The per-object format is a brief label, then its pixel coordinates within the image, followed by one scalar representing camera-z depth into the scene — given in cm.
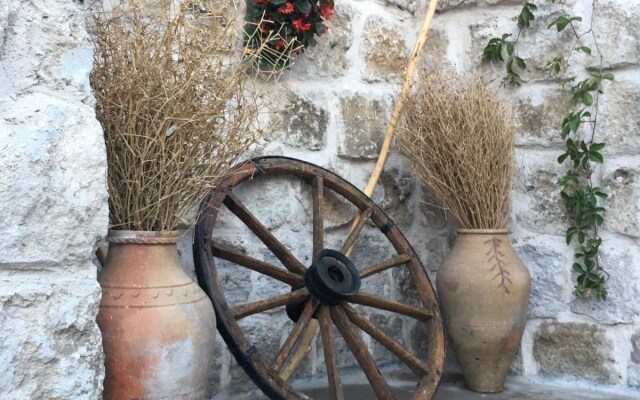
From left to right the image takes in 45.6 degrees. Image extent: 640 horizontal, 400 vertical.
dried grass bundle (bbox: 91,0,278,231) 155
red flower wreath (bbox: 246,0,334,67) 225
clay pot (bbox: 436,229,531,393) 233
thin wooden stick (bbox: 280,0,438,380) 254
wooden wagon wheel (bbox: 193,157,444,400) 189
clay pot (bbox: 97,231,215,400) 145
